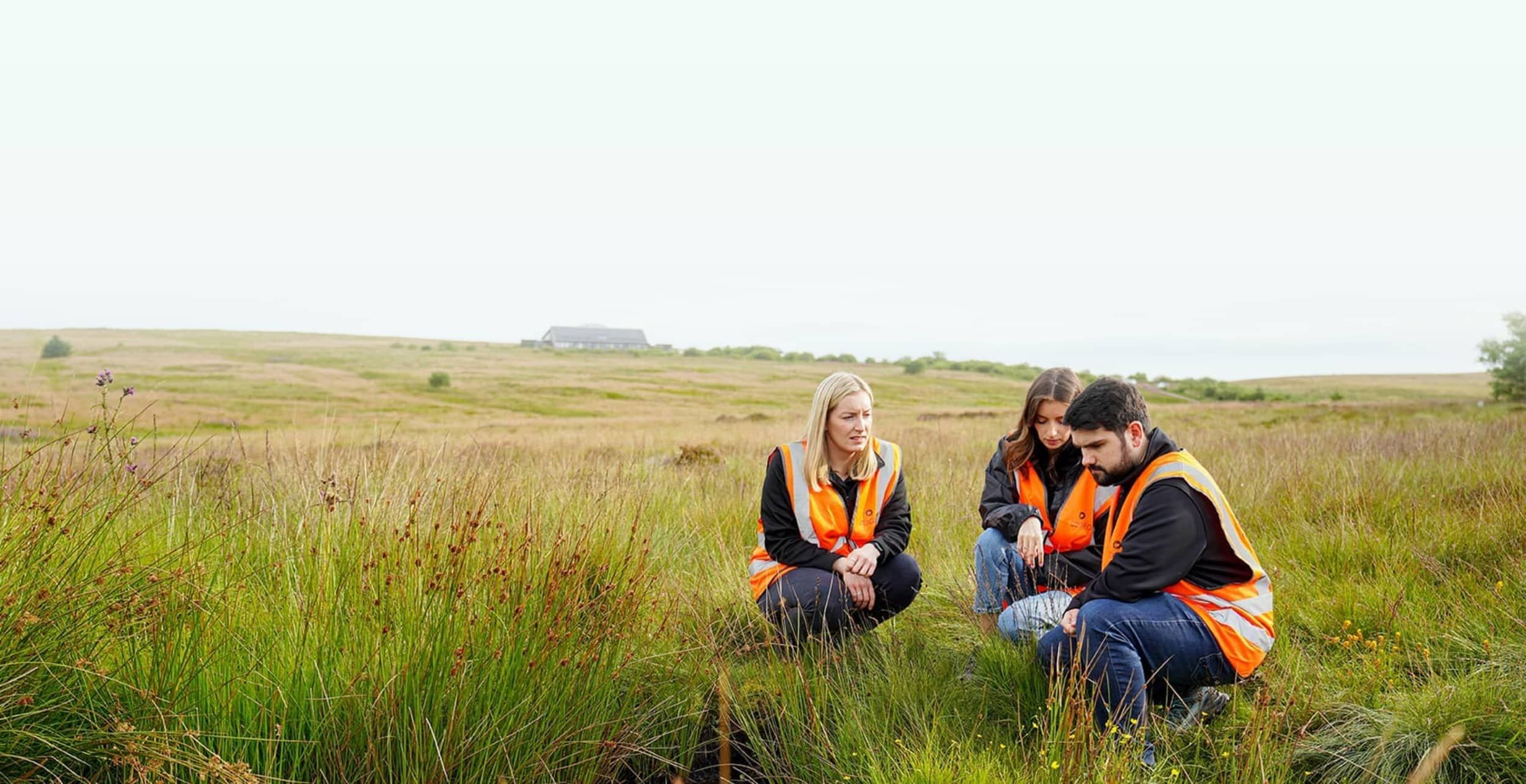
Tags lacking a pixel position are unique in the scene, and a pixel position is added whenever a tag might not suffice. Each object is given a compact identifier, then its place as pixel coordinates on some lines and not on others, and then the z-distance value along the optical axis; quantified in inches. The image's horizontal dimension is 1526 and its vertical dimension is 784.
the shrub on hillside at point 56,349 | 2452.4
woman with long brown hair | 168.1
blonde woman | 164.6
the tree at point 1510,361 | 1310.3
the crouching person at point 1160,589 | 121.4
